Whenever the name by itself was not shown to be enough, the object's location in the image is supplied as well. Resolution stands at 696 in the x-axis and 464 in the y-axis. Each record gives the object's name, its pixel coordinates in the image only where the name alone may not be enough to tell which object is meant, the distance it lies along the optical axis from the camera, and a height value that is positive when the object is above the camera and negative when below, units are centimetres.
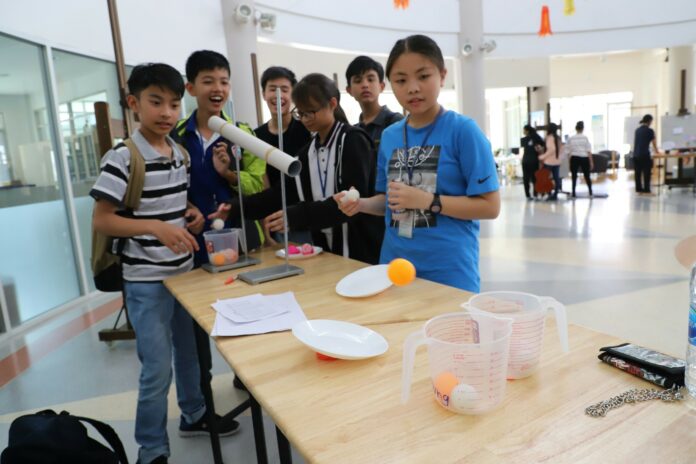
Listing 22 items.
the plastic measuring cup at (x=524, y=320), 77 -30
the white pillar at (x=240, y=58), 529 +115
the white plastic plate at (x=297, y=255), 179 -37
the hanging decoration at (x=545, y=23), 555 +132
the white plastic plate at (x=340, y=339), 89 -37
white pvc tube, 130 +4
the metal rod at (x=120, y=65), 251 +58
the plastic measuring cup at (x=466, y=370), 68 -33
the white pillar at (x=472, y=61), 819 +142
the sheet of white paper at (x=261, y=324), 107 -38
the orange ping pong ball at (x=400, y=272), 126 -33
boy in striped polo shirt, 149 -18
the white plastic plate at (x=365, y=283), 126 -36
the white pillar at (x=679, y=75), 1022 +111
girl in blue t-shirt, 134 -10
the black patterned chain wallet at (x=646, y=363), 72 -37
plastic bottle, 68 -32
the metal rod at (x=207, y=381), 165 -77
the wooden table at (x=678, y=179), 860 -100
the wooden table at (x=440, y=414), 61 -39
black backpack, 114 -66
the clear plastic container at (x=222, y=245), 167 -29
